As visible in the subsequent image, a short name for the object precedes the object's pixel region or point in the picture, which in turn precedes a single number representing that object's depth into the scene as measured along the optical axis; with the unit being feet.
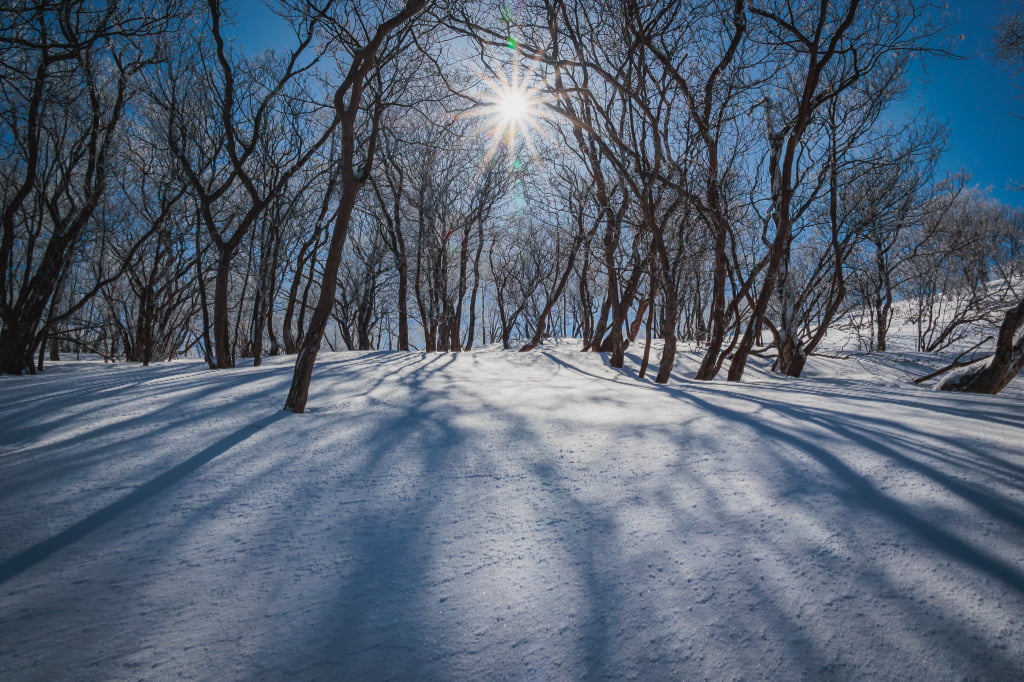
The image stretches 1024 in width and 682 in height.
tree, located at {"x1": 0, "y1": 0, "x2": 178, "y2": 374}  18.76
